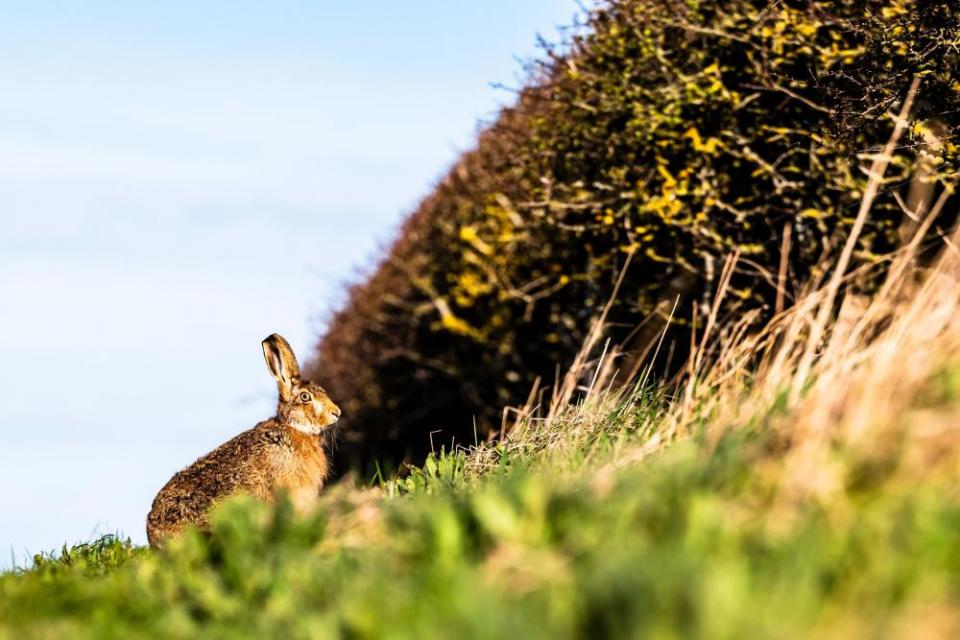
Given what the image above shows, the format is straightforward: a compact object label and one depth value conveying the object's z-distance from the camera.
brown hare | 15.66
